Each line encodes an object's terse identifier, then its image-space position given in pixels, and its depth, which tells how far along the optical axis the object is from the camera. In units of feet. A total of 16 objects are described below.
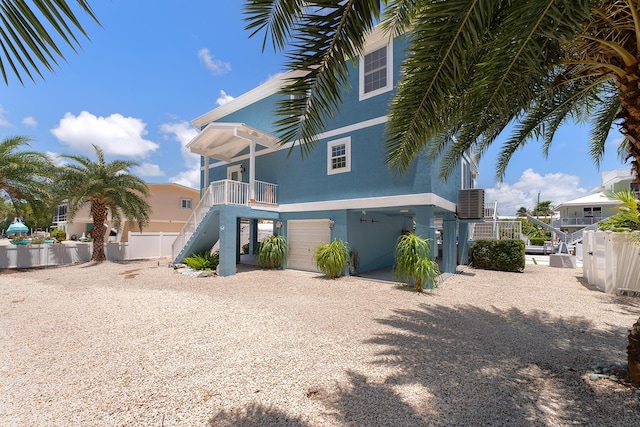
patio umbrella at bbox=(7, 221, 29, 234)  71.18
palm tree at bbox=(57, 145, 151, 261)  46.62
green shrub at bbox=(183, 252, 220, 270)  39.80
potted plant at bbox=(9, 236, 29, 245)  55.11
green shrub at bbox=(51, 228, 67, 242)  104.51
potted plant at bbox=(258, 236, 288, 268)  42.83
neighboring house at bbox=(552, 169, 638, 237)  105.40
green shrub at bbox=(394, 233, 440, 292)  27.89
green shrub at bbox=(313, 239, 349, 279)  35.47
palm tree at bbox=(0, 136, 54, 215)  39.73
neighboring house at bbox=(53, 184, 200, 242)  79.82
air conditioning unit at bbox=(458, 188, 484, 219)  40.22
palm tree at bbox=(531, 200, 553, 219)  171.01
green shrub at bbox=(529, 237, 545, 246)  99.19
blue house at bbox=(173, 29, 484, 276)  34.50
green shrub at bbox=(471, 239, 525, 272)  42.14
